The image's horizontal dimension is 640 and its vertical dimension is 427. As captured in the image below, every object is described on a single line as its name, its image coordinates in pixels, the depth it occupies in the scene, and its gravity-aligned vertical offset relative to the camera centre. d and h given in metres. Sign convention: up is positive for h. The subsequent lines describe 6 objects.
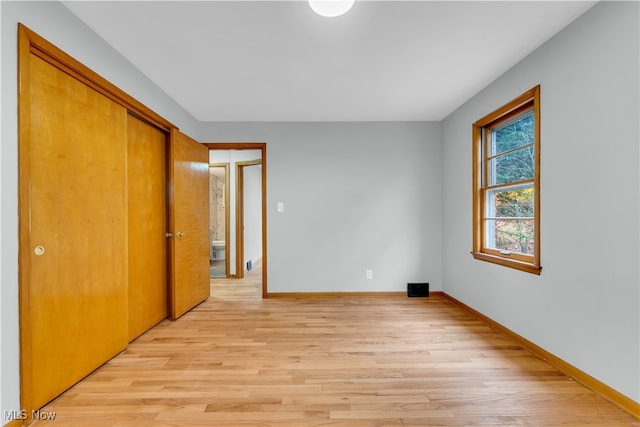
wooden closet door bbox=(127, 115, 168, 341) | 2.39 -0.11
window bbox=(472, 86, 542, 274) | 2.19 +0.26
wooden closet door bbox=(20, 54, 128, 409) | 1.45 -0.12
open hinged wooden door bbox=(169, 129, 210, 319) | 2.84 -0.11
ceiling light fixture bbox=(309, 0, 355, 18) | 1.45 +1.13
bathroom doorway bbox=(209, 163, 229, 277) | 5.91 -0.14
